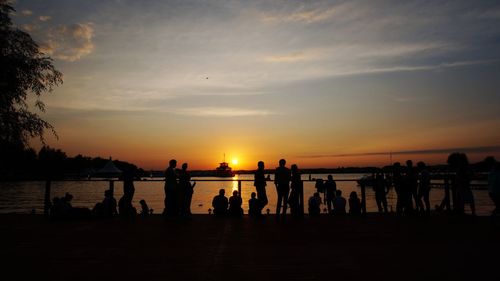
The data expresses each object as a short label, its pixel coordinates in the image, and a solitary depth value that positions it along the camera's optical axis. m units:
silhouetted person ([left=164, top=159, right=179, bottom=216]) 12.85
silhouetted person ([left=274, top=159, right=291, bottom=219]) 12.19
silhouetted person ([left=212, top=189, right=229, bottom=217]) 13.48
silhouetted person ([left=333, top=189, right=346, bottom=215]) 14.12
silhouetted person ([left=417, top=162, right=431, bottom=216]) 13.07
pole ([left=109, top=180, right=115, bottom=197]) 13.34
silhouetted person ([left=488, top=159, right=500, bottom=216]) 11.00
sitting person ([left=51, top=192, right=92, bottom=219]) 12.01
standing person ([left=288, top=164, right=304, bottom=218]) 12.95
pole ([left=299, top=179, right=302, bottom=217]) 13.19
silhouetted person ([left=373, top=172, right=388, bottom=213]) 15.12
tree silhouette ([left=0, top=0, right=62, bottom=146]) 21.16
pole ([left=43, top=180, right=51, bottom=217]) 12.87
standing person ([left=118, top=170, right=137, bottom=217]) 13.68
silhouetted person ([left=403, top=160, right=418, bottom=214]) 13.39
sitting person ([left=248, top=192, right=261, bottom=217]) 13.11
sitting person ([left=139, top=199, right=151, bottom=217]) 16.56
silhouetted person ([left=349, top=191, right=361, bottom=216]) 13.94
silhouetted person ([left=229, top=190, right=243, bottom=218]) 13.09
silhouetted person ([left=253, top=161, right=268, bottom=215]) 12.84
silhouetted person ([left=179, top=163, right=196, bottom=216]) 12.75
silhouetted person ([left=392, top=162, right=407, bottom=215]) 13.59
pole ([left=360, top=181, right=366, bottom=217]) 13.10
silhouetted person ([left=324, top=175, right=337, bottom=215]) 16.16
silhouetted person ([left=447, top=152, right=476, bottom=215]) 12.35
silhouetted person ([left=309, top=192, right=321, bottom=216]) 15.36
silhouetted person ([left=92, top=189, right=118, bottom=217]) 12.85
